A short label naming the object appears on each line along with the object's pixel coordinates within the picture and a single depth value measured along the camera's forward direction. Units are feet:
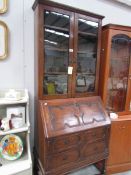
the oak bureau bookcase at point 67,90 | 4.94
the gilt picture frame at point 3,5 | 5.22
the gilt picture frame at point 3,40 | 5.32
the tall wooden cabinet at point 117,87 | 6.26
